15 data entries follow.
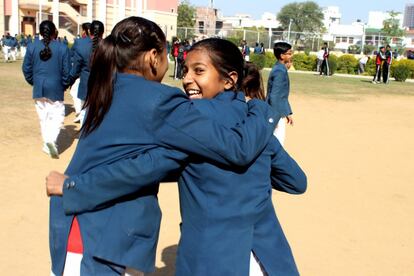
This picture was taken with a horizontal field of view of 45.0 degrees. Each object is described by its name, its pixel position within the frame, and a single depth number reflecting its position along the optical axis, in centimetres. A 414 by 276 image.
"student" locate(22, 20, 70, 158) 635
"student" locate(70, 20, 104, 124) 693
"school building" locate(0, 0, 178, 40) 4420
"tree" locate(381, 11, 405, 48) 6400
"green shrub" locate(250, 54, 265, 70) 2684
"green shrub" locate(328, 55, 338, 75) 2561
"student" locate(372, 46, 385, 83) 2100
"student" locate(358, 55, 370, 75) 2858
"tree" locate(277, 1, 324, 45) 9656
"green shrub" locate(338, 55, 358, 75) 2945
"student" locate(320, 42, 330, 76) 2458
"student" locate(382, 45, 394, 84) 2072
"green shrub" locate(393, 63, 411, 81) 2317
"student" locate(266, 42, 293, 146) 556
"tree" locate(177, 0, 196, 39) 7462
